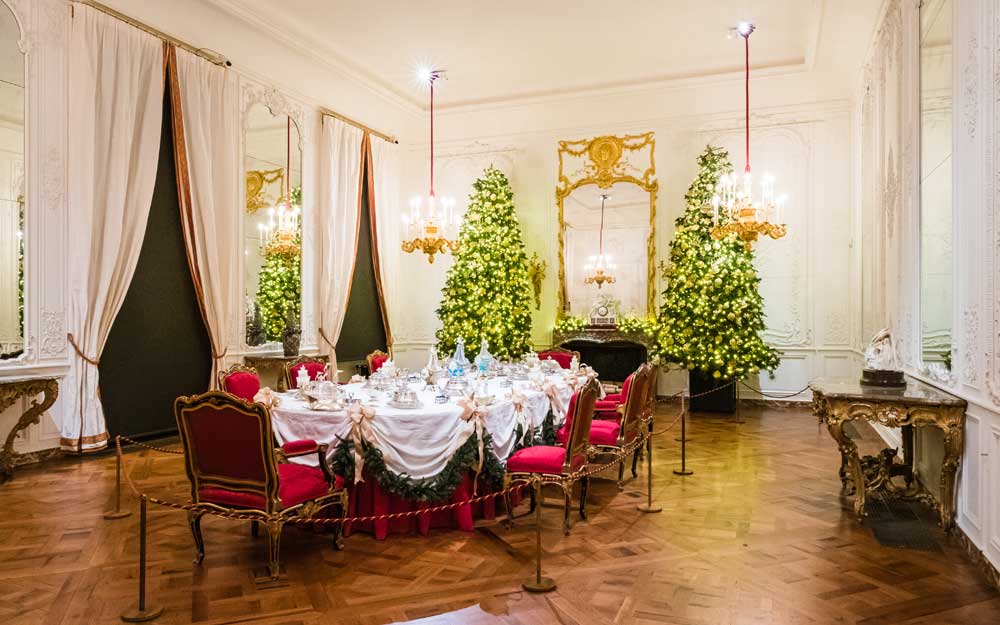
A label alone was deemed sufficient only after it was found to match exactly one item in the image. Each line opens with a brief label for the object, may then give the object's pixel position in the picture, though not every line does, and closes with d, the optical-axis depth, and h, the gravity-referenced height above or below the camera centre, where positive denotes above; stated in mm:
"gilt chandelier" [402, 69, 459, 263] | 7168 +917
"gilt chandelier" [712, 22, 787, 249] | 6932 +1043
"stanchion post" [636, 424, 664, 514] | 4781 -1418
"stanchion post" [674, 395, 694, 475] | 5625 -1343
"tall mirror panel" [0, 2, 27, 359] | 5941 +1131
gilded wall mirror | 10758 +1476
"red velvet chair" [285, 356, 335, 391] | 5962 -533
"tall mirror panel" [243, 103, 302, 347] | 8492 +1173
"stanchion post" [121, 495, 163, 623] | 3068 -1412
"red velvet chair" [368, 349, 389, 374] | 7016 -515
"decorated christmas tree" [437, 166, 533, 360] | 10391 +482
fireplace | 10484 -591
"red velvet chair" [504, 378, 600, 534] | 4215 -956
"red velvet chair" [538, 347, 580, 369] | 7523 -508
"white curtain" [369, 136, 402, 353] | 11156 +1698
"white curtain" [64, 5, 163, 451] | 6301 +1353
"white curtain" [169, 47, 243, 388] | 7480 +1484
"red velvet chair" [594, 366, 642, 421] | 6328 -929
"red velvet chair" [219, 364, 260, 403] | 5027 -546
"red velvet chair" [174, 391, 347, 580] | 3467 -830
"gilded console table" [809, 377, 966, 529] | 4098 -699
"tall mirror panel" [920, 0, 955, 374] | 4473 +918
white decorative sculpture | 4836 -396
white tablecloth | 4141 -750
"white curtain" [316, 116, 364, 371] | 9766 +1320
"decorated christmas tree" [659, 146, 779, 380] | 9047 +137
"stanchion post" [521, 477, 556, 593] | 3379 -1408
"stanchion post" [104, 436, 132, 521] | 4585 -1409
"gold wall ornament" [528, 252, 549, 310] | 11312 +677
